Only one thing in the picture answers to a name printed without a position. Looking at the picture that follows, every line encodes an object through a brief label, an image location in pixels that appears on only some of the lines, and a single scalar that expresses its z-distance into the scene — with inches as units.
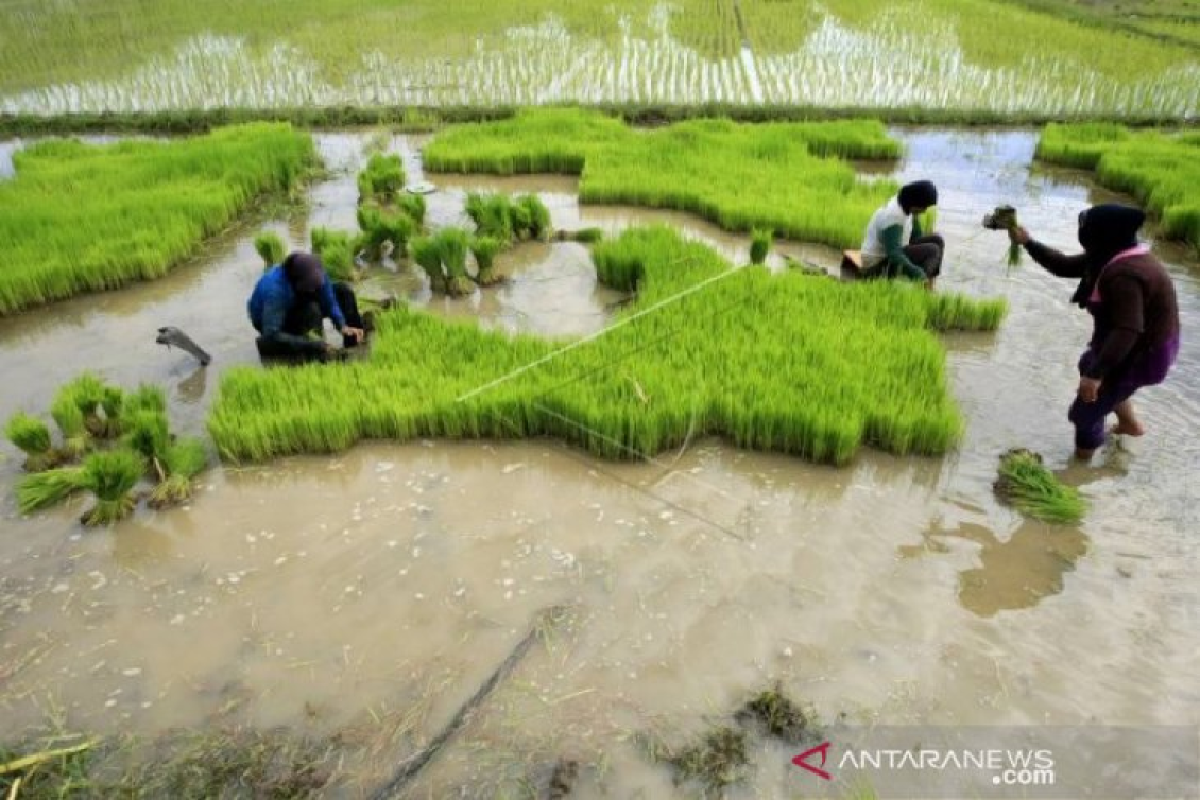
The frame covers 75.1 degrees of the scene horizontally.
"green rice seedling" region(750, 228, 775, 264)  209.5
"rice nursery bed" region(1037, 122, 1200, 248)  246.2
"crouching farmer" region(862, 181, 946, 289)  183.1
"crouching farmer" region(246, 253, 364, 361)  164.6
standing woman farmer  123.2
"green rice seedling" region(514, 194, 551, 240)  248.4
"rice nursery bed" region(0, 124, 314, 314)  217.2
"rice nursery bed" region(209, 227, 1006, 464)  147.1
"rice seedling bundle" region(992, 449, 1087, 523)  128.0
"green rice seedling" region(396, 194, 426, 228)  251.3
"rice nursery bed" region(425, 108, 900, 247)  251.6
